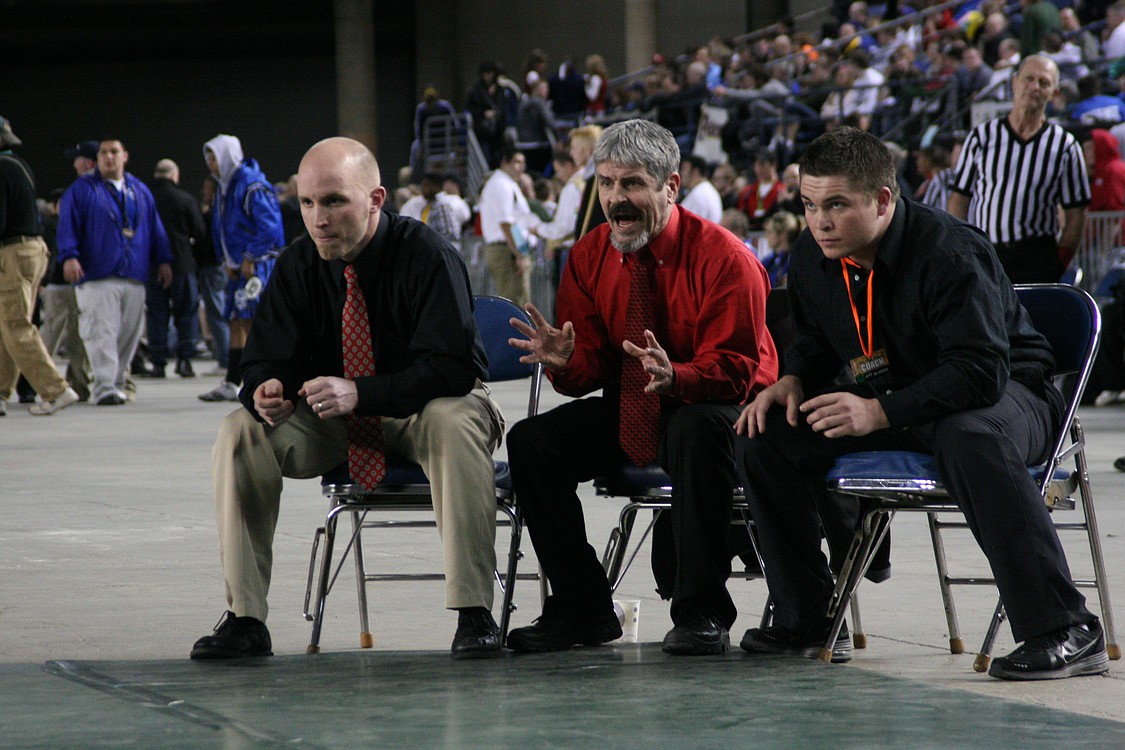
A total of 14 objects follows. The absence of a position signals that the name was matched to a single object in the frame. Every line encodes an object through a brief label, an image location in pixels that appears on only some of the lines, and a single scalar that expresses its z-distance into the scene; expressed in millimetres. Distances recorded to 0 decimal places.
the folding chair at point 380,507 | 7793
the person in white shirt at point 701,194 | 23500
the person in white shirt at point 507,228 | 27406
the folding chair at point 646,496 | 7754
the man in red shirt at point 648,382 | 7555
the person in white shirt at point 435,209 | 29750
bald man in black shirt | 7629
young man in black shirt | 6914
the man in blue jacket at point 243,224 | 20531
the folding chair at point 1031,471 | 7168
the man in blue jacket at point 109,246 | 21859
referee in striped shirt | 13414
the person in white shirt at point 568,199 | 21109
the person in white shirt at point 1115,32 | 29891
